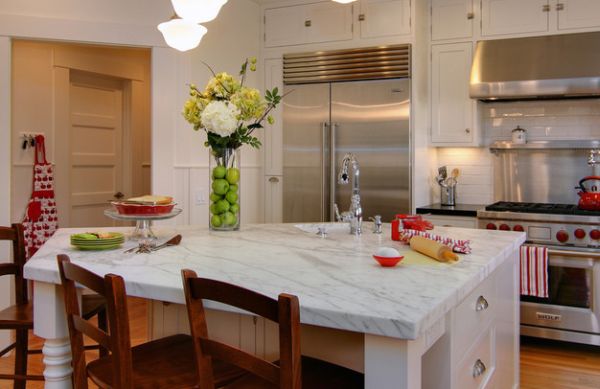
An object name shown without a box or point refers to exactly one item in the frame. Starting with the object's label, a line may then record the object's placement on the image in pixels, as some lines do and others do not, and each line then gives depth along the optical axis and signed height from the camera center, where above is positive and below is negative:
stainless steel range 3.72 -0.59
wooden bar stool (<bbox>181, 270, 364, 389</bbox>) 1.16 -0.36
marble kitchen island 1.32 -0.30
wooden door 5.34 +0.36
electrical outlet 4.40 -0.11
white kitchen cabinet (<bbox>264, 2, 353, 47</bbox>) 4.59 +1.31
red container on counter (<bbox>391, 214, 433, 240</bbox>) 2.43 -0.18
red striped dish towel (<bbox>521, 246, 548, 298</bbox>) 3.73 -0.59
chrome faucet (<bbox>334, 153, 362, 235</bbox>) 2.60 -0.13
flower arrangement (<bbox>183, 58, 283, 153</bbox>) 2.50 +0.32
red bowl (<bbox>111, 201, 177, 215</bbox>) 2.34 -0.11
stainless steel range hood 3.86 +0.80
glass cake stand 2.34 -0.17
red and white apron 4.77 -0.21
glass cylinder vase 2.61 -0.03
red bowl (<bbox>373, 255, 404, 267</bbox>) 1.82 -0.25
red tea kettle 3.84 -0.08
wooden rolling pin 1.91 -0.24
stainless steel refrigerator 4.36 +0.30
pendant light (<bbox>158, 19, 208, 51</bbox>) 2.61 +0.70
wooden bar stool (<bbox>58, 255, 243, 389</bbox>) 1.52 -0.55
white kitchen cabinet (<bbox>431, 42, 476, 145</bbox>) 4.41 +0.67
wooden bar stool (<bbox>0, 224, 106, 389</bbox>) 2.41 -0.52
